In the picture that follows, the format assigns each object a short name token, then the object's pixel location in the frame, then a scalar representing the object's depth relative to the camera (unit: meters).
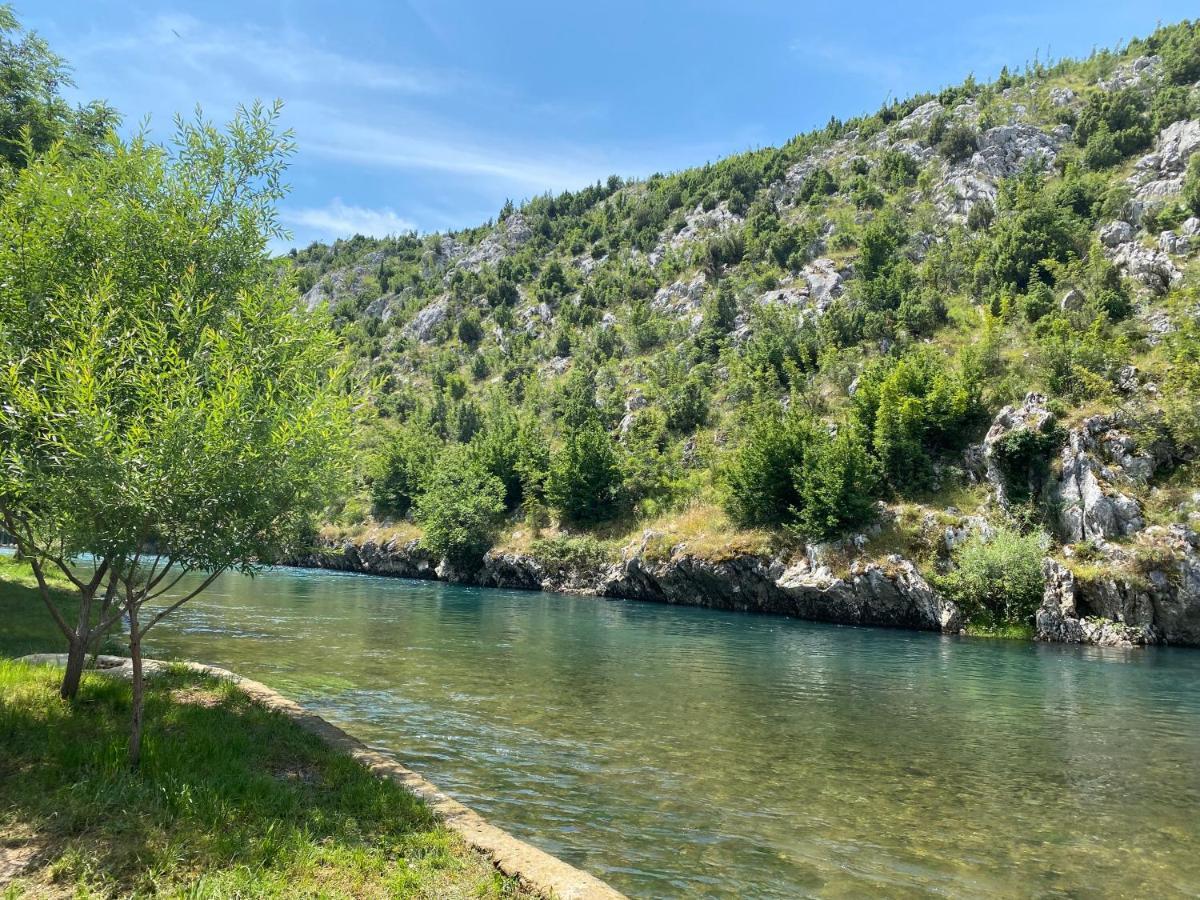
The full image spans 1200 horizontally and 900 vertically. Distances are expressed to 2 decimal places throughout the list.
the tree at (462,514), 74.94
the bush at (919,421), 53.38
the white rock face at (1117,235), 70.49
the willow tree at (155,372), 8.51
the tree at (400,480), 91.75
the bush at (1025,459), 47.28
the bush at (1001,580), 41.34
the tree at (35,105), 20.75
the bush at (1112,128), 88.88
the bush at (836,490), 49.62
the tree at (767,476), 55.66
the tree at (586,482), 72.75
